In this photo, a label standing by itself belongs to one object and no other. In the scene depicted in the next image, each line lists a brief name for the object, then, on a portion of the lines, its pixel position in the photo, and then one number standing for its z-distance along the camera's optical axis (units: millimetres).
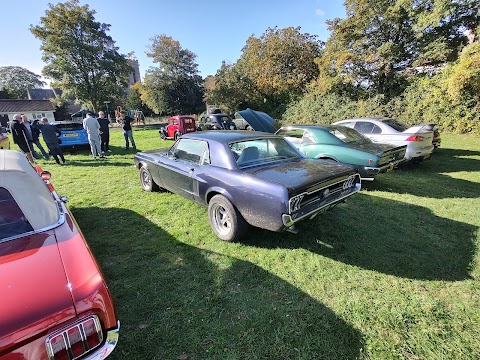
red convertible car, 1224
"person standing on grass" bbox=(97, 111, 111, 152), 9945
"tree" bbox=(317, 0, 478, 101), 13805
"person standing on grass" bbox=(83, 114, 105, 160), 8486
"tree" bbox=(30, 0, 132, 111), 27203
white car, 6797
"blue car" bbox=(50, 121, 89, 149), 9742
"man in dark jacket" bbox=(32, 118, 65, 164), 8039
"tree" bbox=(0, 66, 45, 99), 58594
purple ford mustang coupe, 2816
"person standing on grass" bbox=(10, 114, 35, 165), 7819
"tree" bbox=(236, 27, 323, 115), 23047
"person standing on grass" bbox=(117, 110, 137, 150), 10348
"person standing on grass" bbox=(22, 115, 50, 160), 8866
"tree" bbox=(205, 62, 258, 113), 27672
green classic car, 5109
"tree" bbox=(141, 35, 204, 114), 36500
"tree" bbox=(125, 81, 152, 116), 44531
